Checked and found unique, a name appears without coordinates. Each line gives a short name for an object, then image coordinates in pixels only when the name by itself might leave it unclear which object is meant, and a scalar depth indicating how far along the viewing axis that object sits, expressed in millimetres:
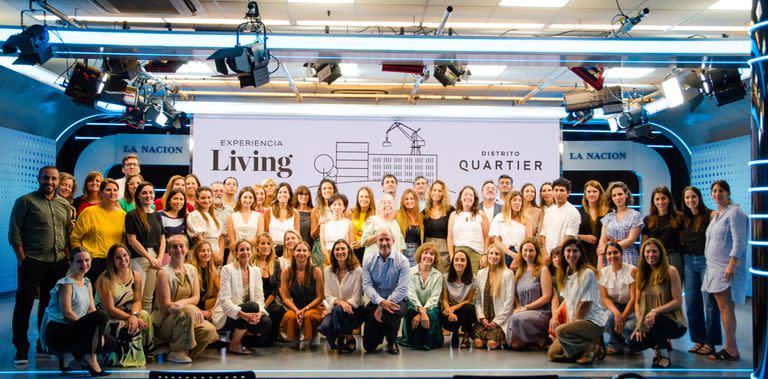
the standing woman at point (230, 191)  7008
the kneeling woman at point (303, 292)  5648
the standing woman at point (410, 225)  6379
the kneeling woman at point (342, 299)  5430
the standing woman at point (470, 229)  6344
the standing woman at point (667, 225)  5625
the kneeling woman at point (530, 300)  5523
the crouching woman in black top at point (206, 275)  5492
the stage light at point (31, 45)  4660
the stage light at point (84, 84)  6941
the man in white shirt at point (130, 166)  6312
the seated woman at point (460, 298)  5750
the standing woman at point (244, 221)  6336
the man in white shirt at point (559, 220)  6195
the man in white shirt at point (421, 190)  6898
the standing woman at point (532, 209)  6586
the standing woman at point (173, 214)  5609
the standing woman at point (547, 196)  6730
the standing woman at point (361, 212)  6463
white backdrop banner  8688
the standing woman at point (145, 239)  5262
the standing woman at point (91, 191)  5410
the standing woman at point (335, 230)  6301
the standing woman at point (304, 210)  6496
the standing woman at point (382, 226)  6238
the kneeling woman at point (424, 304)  5625
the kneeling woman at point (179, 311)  5004
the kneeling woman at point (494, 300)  5648
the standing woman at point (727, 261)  5035
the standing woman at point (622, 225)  5797
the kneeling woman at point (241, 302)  5286
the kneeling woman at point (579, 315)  5027
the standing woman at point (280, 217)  6387
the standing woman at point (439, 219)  6379
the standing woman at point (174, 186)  5912
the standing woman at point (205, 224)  5867
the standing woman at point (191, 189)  6317
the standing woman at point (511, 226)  6367
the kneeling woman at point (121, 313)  4848
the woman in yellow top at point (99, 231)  5188
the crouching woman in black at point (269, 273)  5680
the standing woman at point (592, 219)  6098
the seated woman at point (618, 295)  5246
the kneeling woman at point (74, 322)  4555
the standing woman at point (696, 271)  5379
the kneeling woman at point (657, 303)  4973
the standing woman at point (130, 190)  5996
